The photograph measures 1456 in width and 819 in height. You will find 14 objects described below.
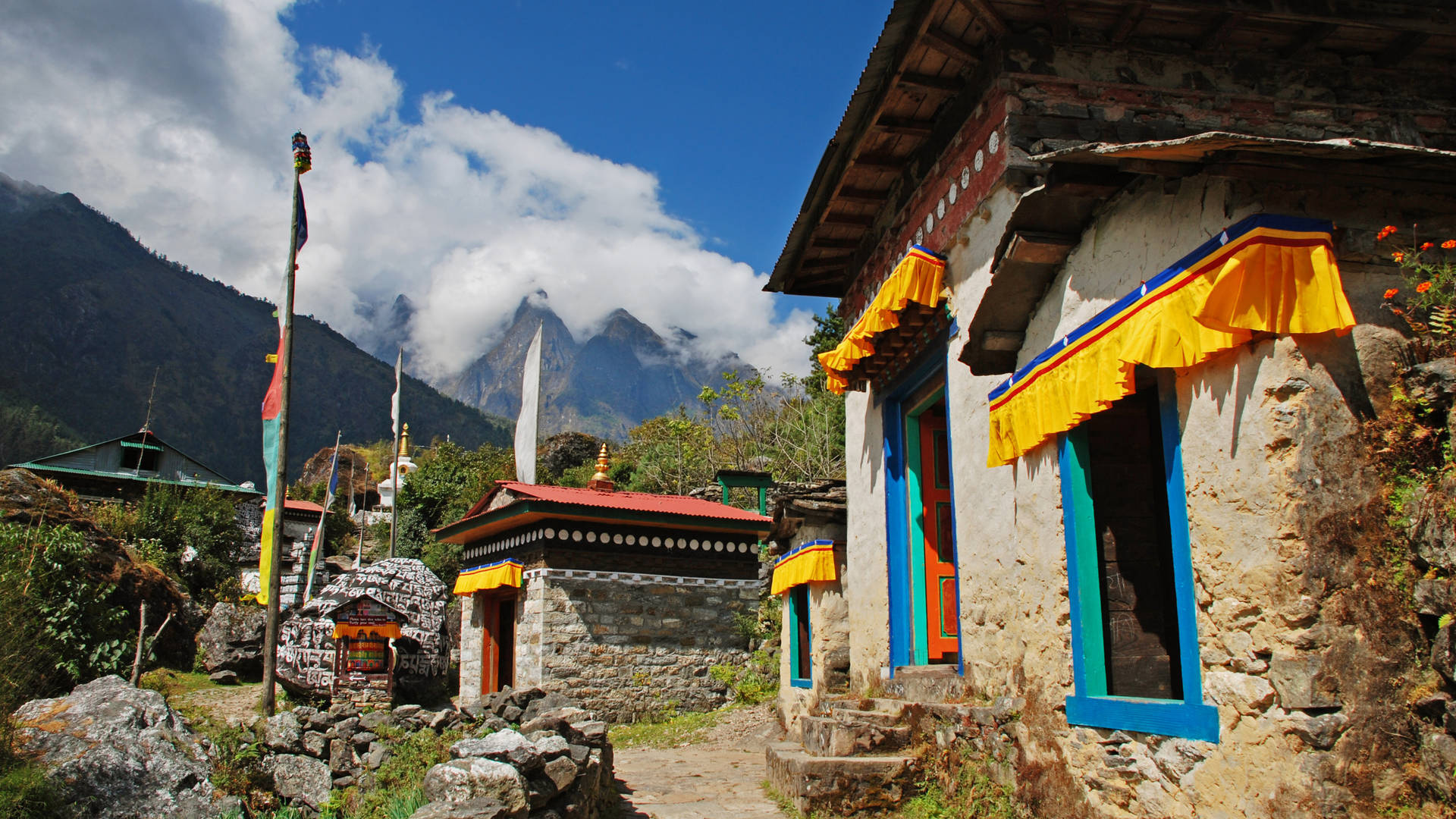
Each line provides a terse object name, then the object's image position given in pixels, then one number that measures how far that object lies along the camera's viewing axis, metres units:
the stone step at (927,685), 7.38
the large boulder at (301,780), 7.68
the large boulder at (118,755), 5.89
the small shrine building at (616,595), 15.35
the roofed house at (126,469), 34.09
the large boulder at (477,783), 5.71
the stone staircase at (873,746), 6.61
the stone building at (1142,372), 3.96
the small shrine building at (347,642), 13.97
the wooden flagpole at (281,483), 10.46
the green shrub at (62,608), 9.45
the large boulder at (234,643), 17.00
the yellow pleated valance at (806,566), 11.10
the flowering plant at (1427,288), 3.92
